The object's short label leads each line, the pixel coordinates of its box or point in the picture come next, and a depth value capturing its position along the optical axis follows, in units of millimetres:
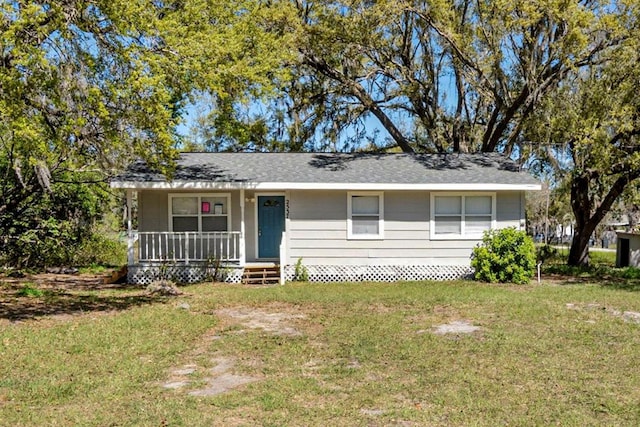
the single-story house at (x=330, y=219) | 13891
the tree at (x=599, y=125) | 14148
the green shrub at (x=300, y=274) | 14141
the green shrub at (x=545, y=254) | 20278
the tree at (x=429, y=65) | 15031
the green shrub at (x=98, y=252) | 17625
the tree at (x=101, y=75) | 7930
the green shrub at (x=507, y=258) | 13500
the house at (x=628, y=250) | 18969
